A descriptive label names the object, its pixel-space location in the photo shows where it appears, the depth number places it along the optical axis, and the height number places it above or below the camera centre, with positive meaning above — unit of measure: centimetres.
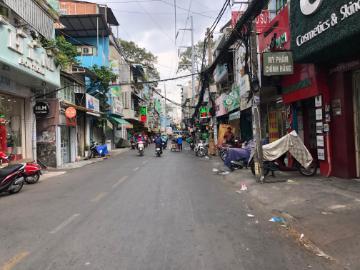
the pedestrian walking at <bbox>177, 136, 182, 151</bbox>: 3841 -22
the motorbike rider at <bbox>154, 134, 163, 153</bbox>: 2930 -17
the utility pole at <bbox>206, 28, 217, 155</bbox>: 3074 +16
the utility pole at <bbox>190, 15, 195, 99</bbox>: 4297 +926
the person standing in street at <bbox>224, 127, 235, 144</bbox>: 2253 +6
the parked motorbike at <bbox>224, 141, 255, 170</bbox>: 1709 -88
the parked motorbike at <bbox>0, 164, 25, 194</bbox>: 1184 -109
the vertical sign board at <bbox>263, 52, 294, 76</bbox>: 1264 +239
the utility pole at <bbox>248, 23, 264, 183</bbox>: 1252 +105
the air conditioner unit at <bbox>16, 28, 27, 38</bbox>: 1613 +463
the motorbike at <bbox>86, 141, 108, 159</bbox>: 3055 -76
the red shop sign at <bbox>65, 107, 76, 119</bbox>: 2420 +185
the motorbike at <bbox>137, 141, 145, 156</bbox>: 3100 -55
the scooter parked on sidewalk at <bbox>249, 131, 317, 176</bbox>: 1284 -57
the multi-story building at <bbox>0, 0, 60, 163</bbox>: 1592 +309
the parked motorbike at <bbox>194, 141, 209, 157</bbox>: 2900 -84
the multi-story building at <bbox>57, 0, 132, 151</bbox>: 3529 +1053
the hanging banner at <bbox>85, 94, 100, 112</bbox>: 3028 +312
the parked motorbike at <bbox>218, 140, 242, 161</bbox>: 2203 -44
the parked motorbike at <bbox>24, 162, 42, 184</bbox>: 1486 -115
